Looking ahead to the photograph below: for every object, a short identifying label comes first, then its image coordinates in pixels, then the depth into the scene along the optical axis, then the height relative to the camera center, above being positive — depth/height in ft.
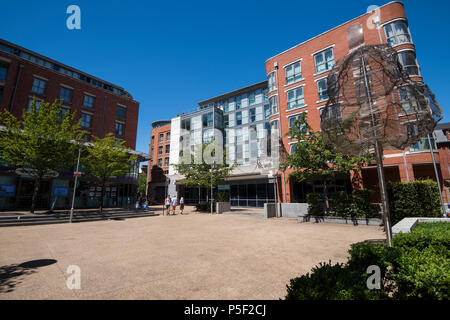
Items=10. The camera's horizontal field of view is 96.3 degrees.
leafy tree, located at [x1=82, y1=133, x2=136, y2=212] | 63.57 +11.58
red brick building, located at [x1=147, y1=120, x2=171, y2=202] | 152.66 +26.93
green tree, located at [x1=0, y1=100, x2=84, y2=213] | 51.34 +14.03
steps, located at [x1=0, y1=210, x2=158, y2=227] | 42.70 -5.02
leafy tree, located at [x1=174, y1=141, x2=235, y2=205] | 78.38 +9.83
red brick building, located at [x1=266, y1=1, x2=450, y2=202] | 58.95 +45.83
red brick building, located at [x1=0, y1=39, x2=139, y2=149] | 85.25 +51.29
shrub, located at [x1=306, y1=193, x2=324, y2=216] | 49.55 -2.23
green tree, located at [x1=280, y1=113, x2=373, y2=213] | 45.86 +8.68
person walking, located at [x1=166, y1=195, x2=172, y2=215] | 68.95 -2.69
